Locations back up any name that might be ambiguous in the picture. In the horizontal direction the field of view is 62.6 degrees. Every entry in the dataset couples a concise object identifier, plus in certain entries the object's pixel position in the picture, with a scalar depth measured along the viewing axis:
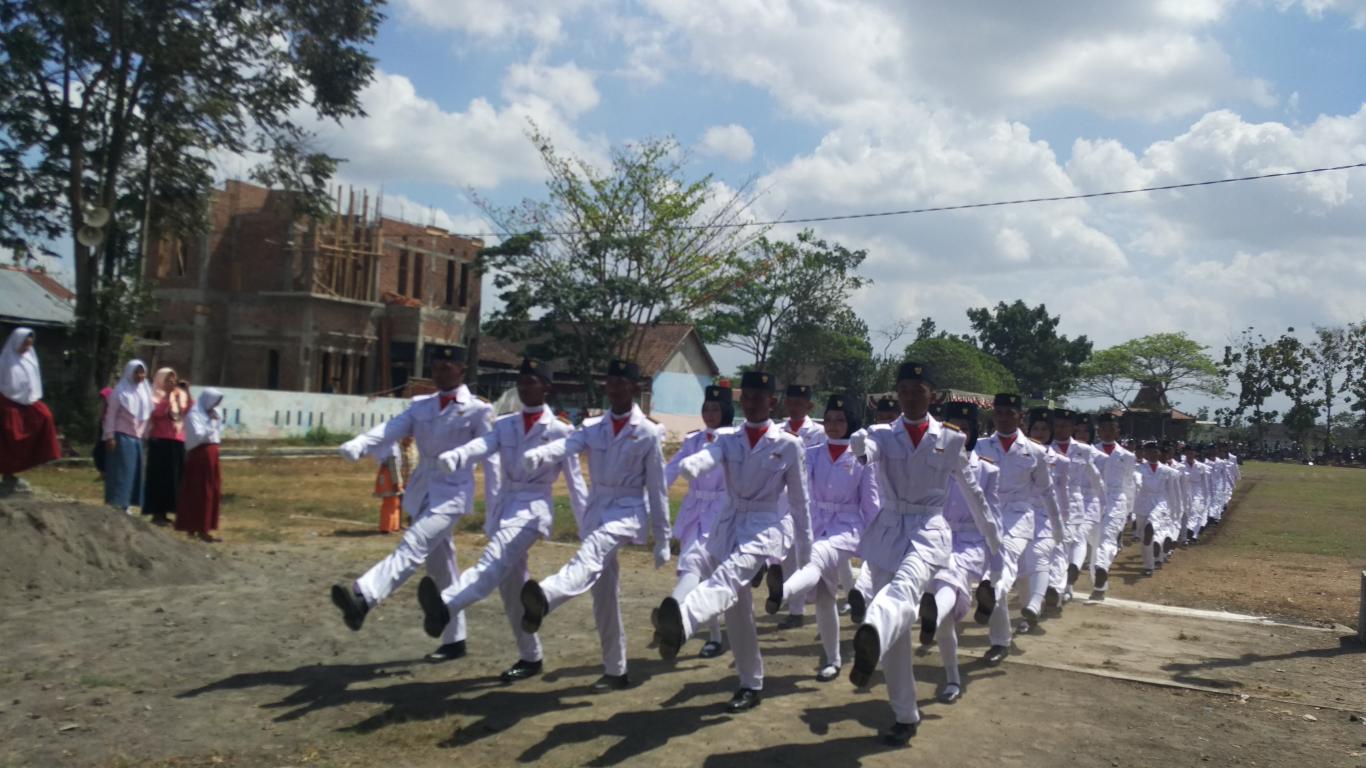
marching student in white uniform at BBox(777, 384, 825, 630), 10.04
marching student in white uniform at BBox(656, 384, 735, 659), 8.60
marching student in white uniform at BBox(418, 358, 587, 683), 6.80
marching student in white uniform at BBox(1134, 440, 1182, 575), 15.93
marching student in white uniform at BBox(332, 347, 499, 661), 7.05
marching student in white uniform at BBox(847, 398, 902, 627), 6.88
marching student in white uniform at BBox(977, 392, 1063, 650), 9.12
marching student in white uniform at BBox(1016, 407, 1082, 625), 9.67
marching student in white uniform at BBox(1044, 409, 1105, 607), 10.98
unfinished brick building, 43.16
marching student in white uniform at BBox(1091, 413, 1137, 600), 13.26
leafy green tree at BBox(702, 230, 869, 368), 53.97
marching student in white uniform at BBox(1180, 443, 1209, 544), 20.97
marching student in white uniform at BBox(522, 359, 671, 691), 6.92
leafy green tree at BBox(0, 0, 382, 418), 25.42
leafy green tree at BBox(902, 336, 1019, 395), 64.12
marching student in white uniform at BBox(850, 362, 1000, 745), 6.30
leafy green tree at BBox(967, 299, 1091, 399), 91.50
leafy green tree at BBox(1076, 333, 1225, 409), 76.31
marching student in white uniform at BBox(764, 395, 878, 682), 7.79
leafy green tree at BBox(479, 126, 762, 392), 37.16
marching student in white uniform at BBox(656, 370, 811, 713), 6.67
